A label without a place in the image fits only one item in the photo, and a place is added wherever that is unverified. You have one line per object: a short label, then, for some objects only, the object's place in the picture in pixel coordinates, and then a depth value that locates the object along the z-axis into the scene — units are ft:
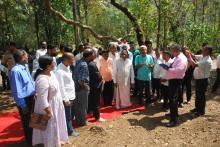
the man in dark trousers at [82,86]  13.02
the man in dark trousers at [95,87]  14.44
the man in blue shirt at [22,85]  11.03
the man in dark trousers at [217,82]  20.60
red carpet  13.16
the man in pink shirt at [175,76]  13.25
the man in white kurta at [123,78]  16.80
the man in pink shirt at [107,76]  17.15
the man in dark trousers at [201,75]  14.26
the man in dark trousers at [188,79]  17.02
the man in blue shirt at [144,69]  16.86
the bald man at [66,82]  11.50
